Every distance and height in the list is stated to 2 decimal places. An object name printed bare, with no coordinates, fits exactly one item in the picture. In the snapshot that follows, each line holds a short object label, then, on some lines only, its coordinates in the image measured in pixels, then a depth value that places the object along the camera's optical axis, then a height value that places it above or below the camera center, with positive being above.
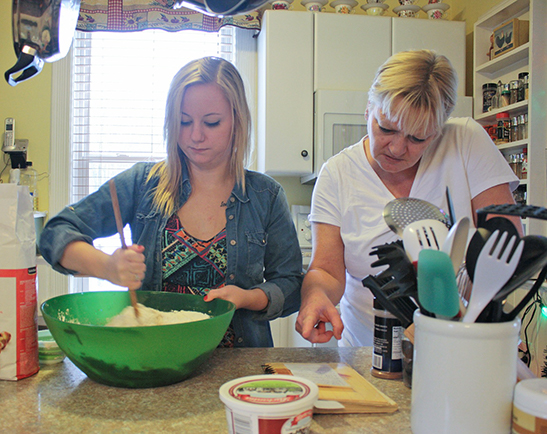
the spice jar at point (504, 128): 2.53 +0.50
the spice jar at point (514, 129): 2.46 +0.48
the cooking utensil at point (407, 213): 0.69 +0.02
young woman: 1.11 +0.02
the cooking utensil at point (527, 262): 0.54 -0.04
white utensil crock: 0.57 -0.17
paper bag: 0.78 -0.10
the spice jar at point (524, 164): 2.38 +0.30
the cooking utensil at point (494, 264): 0.53 -0.04
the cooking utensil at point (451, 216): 0.74 +0.01
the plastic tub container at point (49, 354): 0.88 -0.24
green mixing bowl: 0.71 -0.19
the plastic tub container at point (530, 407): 0.54 -0.20
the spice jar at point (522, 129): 2.40 +0.47
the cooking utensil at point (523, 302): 0.57 -0.09
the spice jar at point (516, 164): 2.44 +0.31
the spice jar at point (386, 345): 0.81 -0.20
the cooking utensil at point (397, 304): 0.70 -0.11
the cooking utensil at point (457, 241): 0.58 -0.02
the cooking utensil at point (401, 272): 0.62 -0.06
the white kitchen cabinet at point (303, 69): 2.74 +0.86
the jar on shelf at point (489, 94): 2.68 +0.71
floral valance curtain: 2.89 +1.20
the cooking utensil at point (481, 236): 0.57 -0.01
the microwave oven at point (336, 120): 2.69 +0.56
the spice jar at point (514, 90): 2.43 +0.67
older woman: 1.14 +0.13
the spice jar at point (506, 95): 2.51 +0.66
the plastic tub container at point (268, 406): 0.53 -0.20
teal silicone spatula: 0.53 -0.07
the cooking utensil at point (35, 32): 0.72 +0.28
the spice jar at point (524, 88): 2.38 +0.66
